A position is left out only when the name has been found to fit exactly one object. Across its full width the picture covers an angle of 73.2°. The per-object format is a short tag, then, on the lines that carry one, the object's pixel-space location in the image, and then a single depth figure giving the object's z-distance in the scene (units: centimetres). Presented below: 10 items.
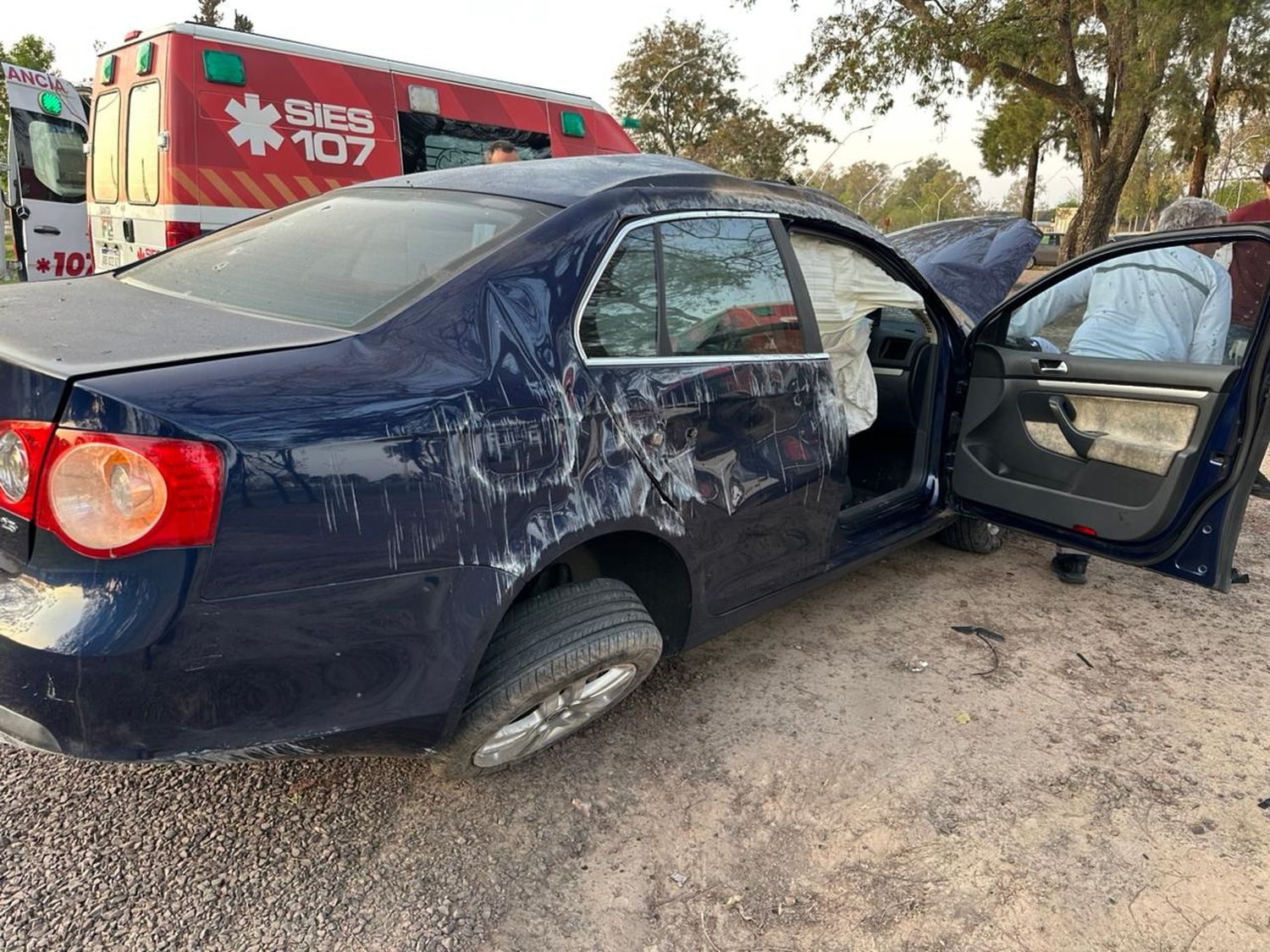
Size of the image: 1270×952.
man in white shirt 321
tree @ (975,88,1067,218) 2289
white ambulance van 832
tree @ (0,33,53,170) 2303
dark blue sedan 153
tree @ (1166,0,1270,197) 1009
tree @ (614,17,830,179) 2892
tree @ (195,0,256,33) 3594
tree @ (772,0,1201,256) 1148
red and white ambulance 570
